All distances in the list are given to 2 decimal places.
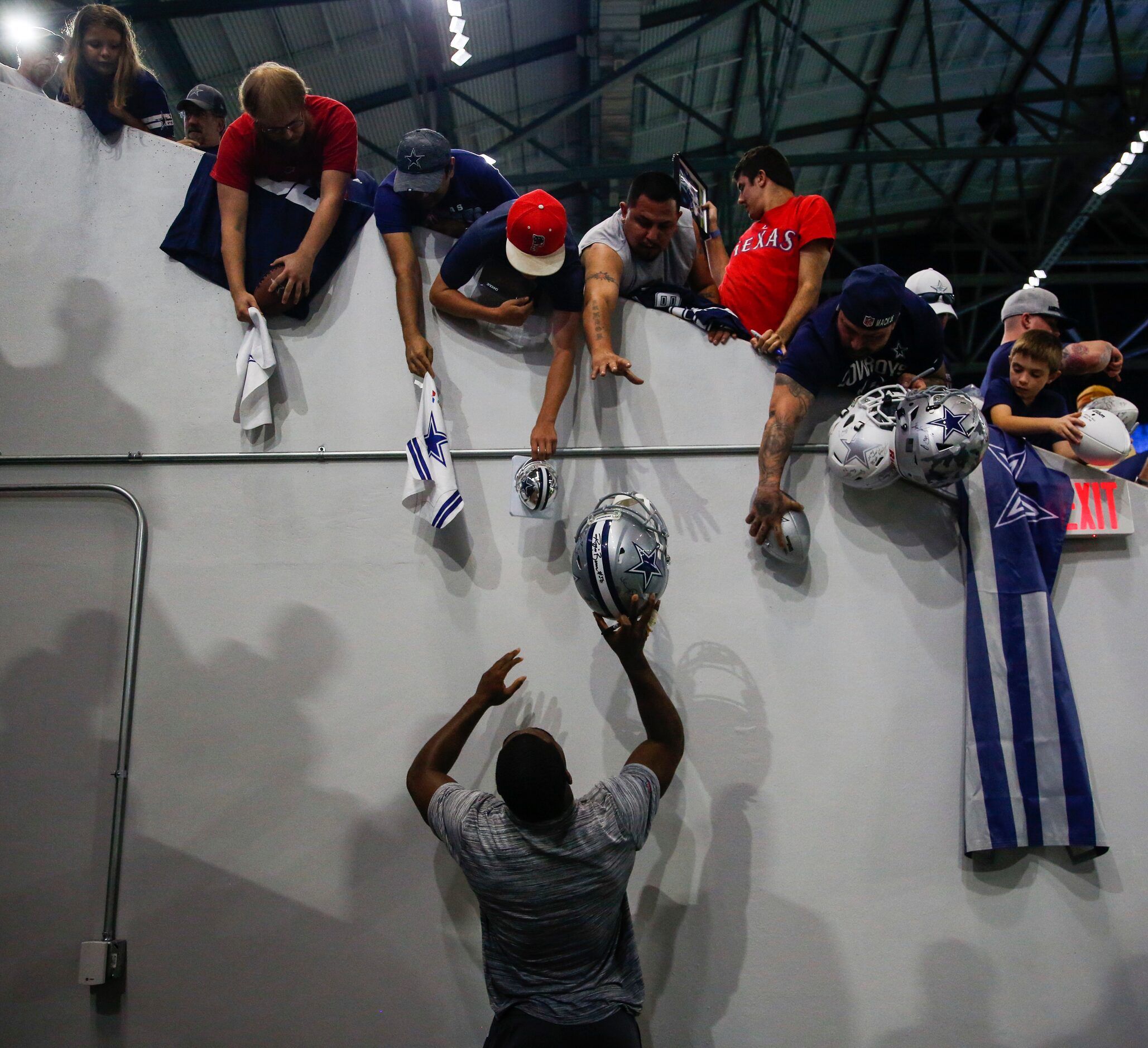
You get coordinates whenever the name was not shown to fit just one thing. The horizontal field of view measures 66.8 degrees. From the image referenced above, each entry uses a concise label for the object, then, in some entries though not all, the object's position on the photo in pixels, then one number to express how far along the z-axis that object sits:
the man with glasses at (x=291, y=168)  3.17
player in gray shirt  2.13
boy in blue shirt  3.22
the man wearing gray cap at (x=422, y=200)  3.15
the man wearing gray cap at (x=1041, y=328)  3.54
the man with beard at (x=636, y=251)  3.12
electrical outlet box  2.79
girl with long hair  3.31
